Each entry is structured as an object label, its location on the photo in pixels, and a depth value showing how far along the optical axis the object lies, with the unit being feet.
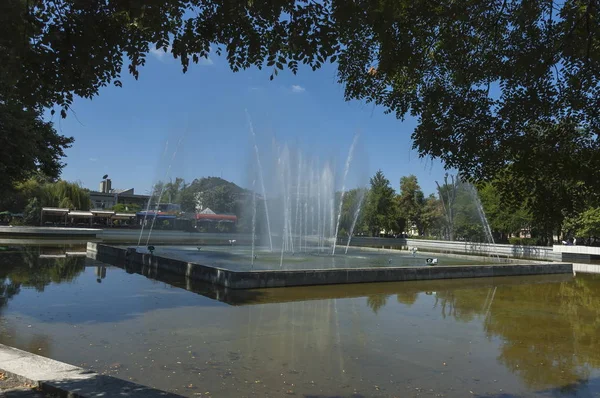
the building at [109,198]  333.50
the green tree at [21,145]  43.72
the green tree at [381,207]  168.53
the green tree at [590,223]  105.70
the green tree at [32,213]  148.25
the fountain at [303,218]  84.48
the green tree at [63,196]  165.07
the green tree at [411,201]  192.75
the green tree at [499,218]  125.49
